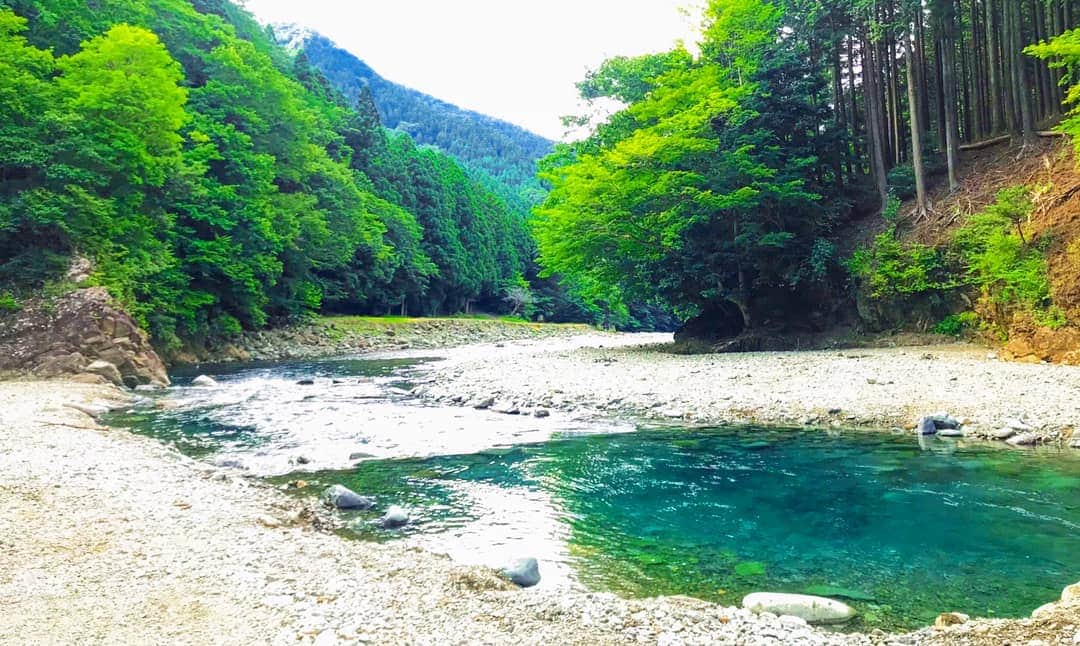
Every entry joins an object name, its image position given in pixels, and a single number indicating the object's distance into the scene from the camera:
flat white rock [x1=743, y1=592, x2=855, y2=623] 4.08
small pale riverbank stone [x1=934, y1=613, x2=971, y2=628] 3.82
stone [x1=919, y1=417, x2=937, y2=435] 9.33
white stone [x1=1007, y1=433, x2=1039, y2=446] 8.46
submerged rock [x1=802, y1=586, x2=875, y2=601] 4.52
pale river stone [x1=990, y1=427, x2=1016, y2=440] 8.81
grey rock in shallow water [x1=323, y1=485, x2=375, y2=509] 6.70
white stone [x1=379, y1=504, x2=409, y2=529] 6.16
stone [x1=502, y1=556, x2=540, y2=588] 4.71
